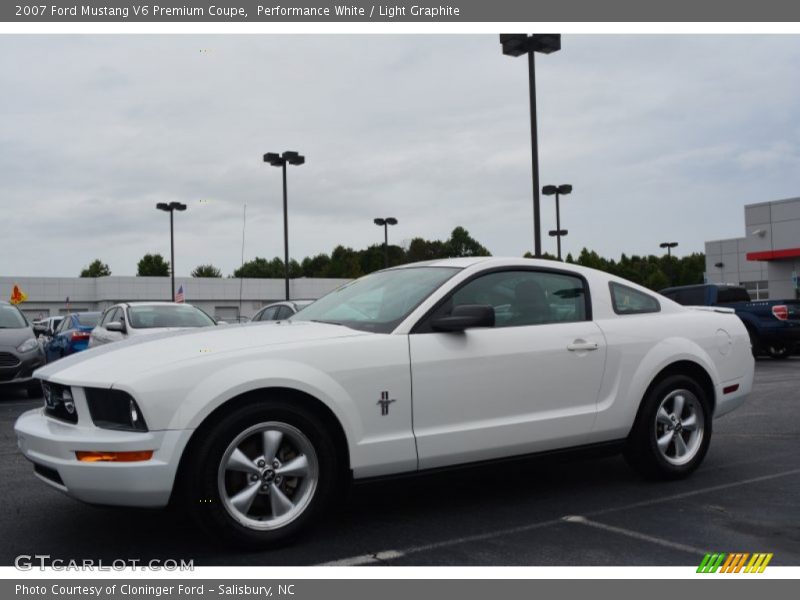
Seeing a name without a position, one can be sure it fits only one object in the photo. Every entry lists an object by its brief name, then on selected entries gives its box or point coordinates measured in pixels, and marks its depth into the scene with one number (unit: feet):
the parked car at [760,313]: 60.54
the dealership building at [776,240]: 116.78
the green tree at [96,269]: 402.11
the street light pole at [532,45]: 56.13
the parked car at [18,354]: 41.39
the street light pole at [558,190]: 125.48
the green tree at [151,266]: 382.01
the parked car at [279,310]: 53.26
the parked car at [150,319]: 43.47
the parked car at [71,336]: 53.11
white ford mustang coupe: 13.67
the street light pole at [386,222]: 156.09
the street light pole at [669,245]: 252.93
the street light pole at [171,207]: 143.13
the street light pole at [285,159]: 98.48
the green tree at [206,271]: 411.64
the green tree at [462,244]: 366.22
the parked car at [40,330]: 46.52
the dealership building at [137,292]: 226.17
